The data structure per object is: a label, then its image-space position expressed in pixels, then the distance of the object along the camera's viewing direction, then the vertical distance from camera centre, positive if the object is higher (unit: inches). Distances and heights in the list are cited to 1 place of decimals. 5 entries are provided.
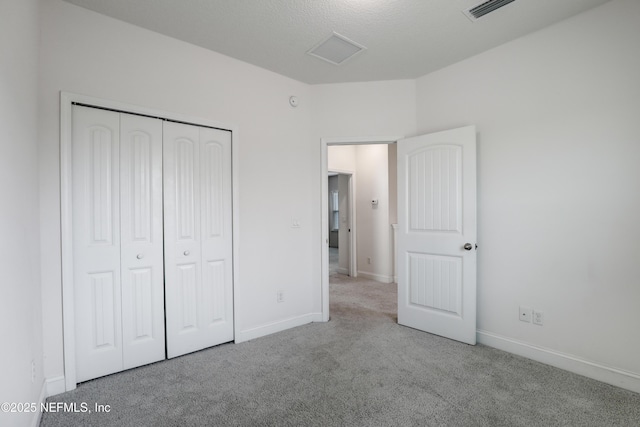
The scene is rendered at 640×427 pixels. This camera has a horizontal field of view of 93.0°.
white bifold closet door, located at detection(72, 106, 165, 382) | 85.2 -8.3
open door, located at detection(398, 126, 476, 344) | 110.5 -8.8
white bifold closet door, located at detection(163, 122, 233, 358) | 100.1 -8.6
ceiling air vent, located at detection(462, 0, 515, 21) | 83.7 +57.3
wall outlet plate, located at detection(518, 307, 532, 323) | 100.3 -34.8
